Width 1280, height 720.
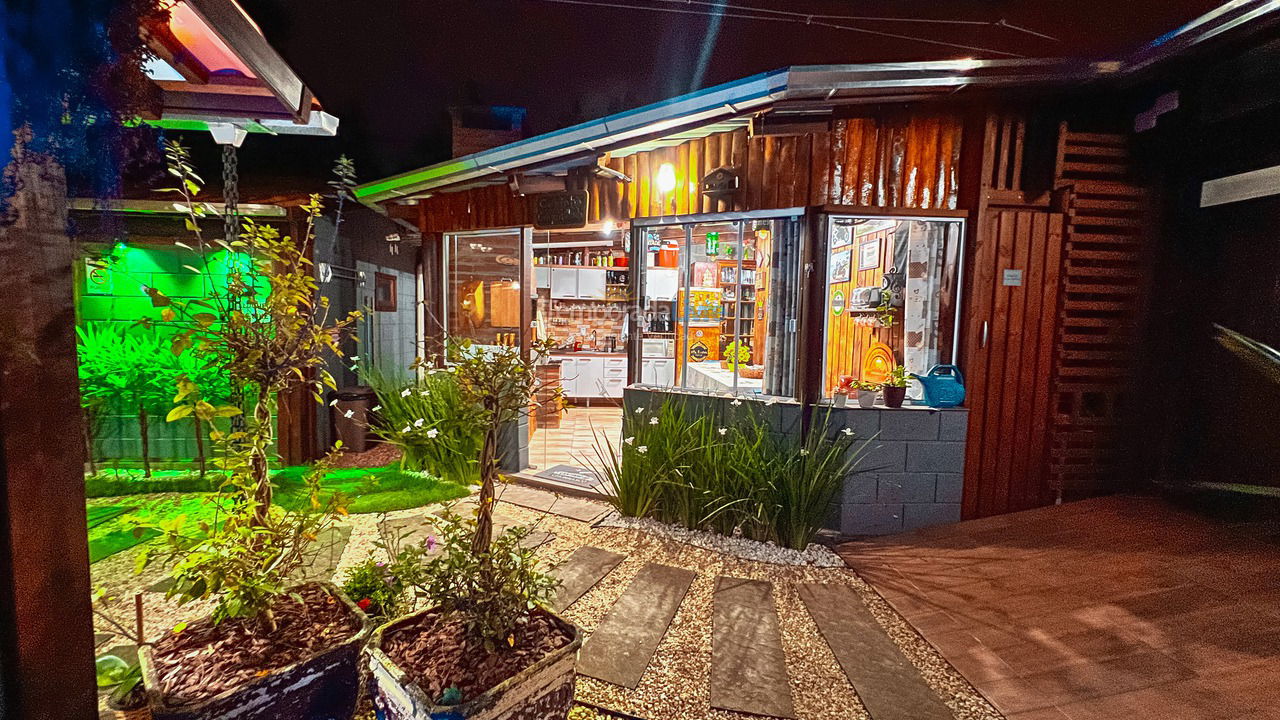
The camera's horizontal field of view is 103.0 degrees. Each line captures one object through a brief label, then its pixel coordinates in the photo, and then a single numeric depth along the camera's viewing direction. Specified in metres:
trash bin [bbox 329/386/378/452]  6.04
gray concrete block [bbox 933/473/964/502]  4.05
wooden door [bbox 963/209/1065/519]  4.08
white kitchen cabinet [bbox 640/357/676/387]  5.12
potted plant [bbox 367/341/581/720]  1.65
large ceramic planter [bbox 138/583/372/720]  1.54
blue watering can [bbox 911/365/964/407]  4.04
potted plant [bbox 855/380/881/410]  4.00
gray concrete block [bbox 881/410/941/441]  3.97
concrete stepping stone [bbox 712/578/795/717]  2.18
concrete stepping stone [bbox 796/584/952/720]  2.15
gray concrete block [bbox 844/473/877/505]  3.95
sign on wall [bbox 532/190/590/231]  5.09
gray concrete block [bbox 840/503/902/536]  3.96
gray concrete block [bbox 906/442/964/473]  4.00
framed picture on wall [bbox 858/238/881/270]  5.37
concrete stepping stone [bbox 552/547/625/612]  2.97
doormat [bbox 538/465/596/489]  4.89
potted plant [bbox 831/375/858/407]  4.05
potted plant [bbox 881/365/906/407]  3.98
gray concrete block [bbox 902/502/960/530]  4.04
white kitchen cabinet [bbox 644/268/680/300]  7.44
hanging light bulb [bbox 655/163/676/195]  4.77
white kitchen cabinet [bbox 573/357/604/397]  9.02
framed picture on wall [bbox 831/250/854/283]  5.86
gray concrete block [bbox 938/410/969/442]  4.00
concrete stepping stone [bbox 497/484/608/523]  4.27
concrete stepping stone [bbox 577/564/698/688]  2.35
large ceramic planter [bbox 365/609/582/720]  1.55
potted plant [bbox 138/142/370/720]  1.66
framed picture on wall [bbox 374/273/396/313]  7.58
